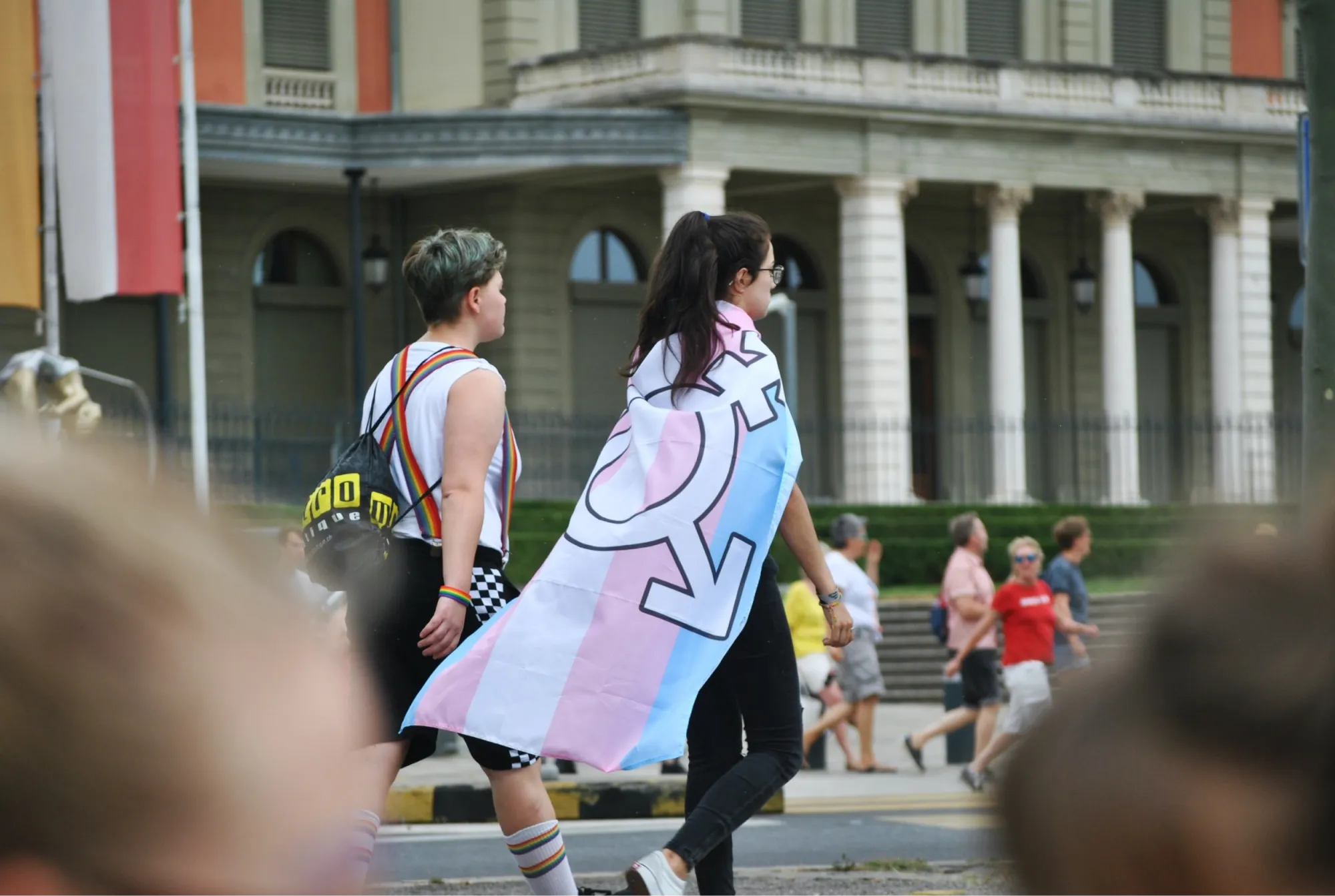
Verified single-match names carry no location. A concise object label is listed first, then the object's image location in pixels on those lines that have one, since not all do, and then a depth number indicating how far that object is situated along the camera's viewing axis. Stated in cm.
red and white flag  2345
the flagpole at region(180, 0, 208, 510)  2380
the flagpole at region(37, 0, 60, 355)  2414
